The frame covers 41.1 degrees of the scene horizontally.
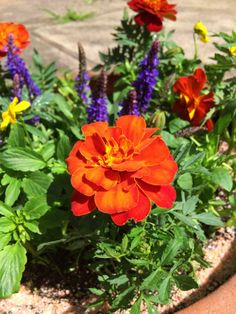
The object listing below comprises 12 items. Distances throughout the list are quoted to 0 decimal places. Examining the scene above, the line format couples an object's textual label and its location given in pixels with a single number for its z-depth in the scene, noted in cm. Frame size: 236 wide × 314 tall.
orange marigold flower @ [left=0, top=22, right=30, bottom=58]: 25
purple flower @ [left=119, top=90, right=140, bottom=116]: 20
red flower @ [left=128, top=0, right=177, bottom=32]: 26
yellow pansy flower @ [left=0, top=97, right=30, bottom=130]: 19
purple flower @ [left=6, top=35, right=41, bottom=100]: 23
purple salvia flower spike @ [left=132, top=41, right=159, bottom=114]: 23
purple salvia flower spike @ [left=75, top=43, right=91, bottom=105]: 24
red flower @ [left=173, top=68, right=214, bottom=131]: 23
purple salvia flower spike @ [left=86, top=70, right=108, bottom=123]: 22
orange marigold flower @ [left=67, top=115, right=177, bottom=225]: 15
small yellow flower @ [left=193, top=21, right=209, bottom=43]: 27
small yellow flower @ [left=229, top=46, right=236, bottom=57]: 23
